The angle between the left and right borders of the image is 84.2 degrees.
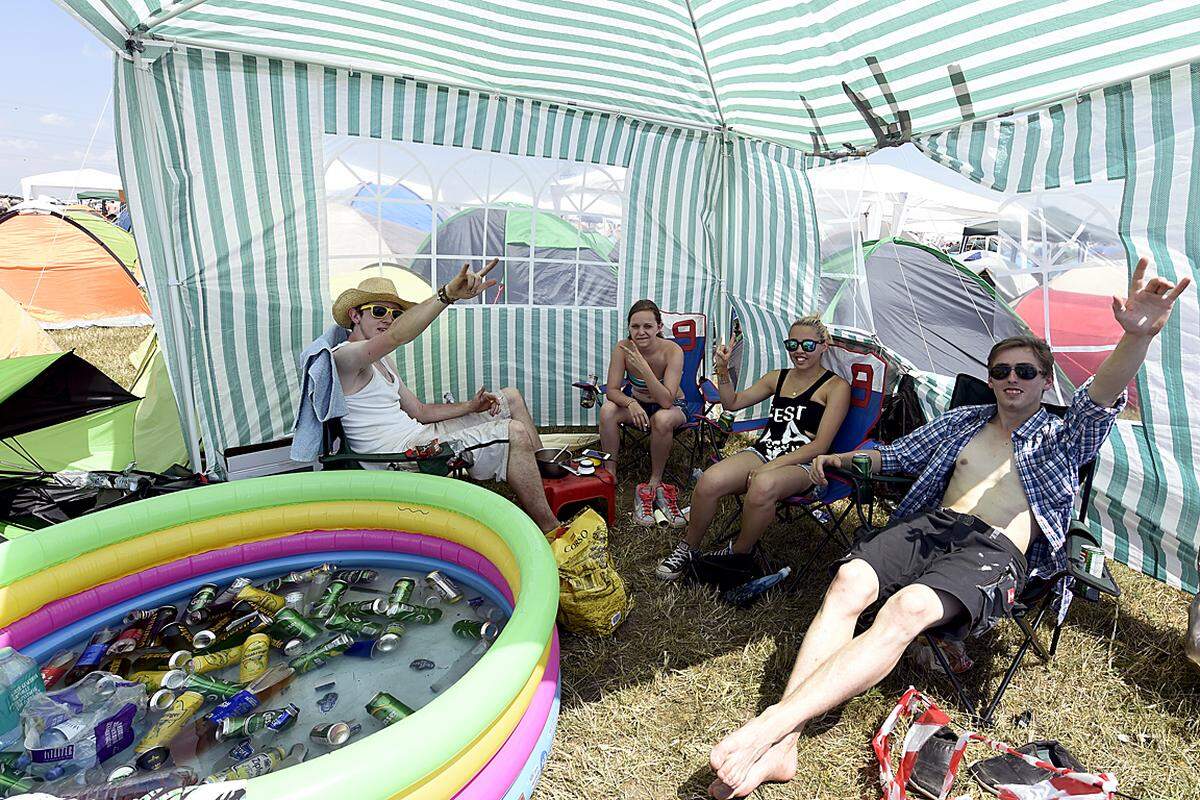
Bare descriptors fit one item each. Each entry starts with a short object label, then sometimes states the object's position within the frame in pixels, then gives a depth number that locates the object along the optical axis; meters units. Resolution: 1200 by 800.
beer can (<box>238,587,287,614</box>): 2.77
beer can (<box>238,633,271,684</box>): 2.44
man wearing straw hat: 3.41
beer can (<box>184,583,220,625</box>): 2.67
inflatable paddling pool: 1.60
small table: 3.66
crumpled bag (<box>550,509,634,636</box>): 2.70
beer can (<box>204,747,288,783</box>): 1.89
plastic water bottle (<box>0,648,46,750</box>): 2.08
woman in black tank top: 3.19
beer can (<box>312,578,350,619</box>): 2.82
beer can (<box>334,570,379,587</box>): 3.08
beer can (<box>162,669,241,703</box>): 2.31
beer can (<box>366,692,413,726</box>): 2.19
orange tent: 8.02
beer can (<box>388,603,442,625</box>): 2.79
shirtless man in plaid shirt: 2.08
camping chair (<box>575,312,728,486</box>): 4.74
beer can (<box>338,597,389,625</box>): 2.84
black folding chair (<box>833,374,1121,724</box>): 2.34
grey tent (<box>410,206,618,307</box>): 5.03
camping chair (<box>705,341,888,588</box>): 3.27
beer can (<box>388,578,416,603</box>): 2.87
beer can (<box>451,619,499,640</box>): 2.66
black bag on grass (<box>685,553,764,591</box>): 3.16
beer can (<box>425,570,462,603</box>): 2.97
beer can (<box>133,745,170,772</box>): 2.02
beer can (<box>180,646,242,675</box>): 2.42
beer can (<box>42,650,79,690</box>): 2.36
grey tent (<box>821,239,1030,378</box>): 4.88
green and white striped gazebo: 2.87
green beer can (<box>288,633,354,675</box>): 2.51
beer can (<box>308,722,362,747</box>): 2.11
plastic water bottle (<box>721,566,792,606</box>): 3.04
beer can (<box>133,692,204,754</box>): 2.11
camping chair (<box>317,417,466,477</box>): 3.46
